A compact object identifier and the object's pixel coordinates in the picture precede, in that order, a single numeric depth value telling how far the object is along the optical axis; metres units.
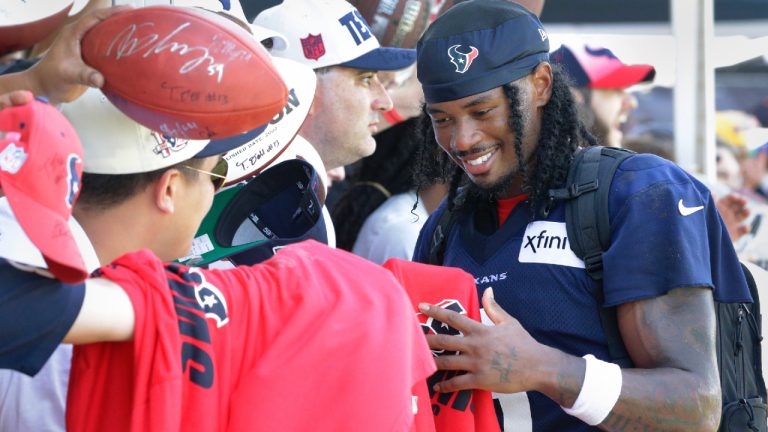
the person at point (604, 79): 6.17
